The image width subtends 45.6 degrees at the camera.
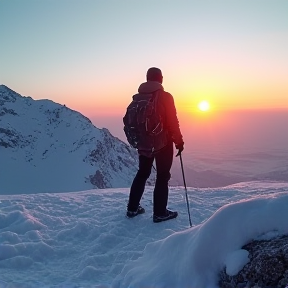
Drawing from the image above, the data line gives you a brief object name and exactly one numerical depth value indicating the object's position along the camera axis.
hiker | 5.95
